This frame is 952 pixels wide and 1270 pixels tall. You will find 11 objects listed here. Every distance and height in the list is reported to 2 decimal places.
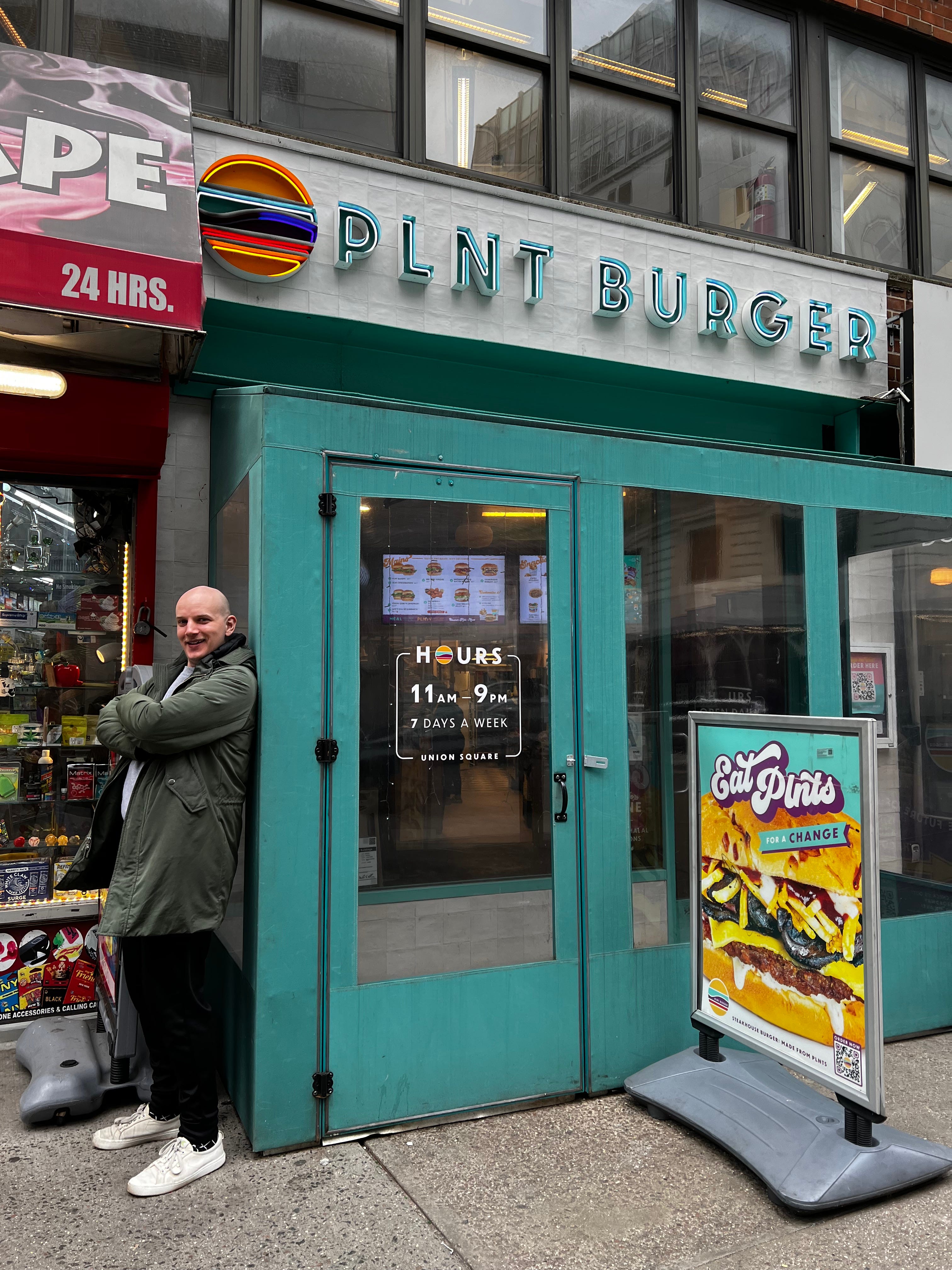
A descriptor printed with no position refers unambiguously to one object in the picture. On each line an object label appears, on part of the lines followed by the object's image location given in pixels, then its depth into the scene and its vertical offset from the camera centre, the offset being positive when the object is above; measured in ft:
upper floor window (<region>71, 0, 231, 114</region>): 17.62 +12.46
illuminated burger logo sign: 17.12 +8.73
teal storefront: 12.44 -0.31
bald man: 11.22 -2.16
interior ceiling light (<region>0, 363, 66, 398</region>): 14.94 +5.01
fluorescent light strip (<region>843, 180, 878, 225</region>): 24.91 +13.14
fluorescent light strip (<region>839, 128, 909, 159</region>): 24.91 +14.63
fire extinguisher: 23.62 +12.16
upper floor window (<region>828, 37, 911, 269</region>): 24.81 +14.20
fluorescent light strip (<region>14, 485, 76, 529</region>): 16.84 +3.35
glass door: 12.69 -1.55
